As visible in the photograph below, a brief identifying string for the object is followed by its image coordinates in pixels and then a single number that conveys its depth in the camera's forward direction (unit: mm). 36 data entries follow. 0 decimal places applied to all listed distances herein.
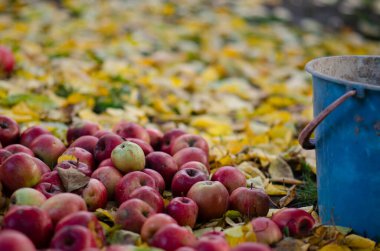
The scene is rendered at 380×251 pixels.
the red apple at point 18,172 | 2697
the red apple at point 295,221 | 2562
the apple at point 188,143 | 3455
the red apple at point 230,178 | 3010
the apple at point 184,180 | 2930
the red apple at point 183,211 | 2638
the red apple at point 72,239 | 2088
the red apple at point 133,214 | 2512
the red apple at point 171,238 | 2279
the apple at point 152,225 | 2389
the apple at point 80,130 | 3545
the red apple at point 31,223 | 2234
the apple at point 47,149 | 3209
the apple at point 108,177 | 2916
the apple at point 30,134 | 3357
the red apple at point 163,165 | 3119
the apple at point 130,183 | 2805
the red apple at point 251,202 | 2832
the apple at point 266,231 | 2455
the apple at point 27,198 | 2467
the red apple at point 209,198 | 2787
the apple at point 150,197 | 2637
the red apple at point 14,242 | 1898
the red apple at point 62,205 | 2391
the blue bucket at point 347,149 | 2473
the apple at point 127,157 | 2961
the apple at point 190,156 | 3279
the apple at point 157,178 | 2973
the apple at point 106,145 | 3109
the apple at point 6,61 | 4988
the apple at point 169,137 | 3588
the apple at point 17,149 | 3080
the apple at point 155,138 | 3627
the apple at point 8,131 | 3330
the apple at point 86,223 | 2225
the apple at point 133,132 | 3477
